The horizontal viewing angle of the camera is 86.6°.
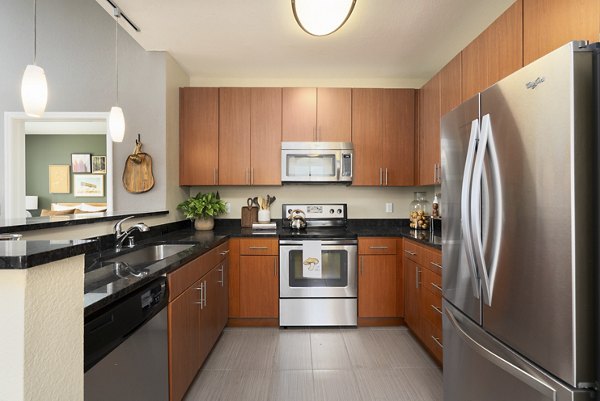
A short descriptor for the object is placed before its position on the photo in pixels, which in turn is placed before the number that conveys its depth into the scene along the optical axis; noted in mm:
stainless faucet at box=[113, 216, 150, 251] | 2025
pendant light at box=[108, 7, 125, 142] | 2240
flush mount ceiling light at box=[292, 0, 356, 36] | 1639
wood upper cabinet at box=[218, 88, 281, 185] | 3309
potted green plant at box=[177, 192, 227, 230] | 3222
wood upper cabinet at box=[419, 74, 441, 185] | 2820
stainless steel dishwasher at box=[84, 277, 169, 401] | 1007
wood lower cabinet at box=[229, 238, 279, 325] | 3025
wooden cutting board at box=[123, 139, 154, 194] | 2916
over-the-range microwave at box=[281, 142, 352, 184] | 3268
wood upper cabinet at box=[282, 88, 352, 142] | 3309
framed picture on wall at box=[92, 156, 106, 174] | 6531
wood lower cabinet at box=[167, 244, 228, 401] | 1690
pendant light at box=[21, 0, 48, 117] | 1664
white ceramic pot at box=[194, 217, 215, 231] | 3328
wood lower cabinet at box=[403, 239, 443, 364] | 2240
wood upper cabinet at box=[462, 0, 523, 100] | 1697
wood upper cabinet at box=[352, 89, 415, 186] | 3320
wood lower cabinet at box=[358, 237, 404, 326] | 3031
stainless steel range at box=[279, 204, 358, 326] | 2998
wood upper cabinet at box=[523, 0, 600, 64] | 1208
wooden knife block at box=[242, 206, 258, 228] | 3541
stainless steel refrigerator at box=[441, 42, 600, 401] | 938
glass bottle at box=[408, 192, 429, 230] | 3268
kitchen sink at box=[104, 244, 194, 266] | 2104
